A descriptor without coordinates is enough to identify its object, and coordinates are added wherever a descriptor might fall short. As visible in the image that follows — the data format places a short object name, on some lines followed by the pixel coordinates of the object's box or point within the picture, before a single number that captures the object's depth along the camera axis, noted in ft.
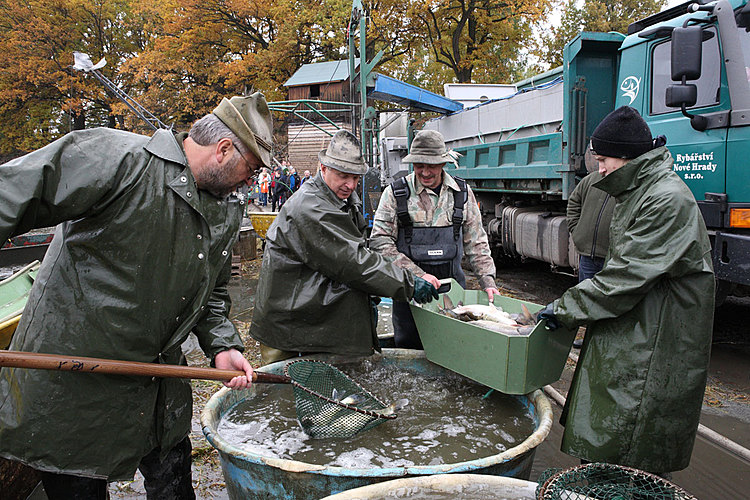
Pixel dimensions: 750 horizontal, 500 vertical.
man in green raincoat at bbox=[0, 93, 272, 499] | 6.55
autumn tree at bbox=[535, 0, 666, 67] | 86.28
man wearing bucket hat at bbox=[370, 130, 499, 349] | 13.26
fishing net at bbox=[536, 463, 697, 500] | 5.90
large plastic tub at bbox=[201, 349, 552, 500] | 7.10
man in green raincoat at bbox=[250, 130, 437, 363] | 10.54
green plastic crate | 8.72
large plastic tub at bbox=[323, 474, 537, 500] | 6.36
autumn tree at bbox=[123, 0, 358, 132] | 93.61
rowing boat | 11.68
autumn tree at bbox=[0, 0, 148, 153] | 94.27
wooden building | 95.91
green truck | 15.08
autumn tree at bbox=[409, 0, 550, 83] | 71.26
